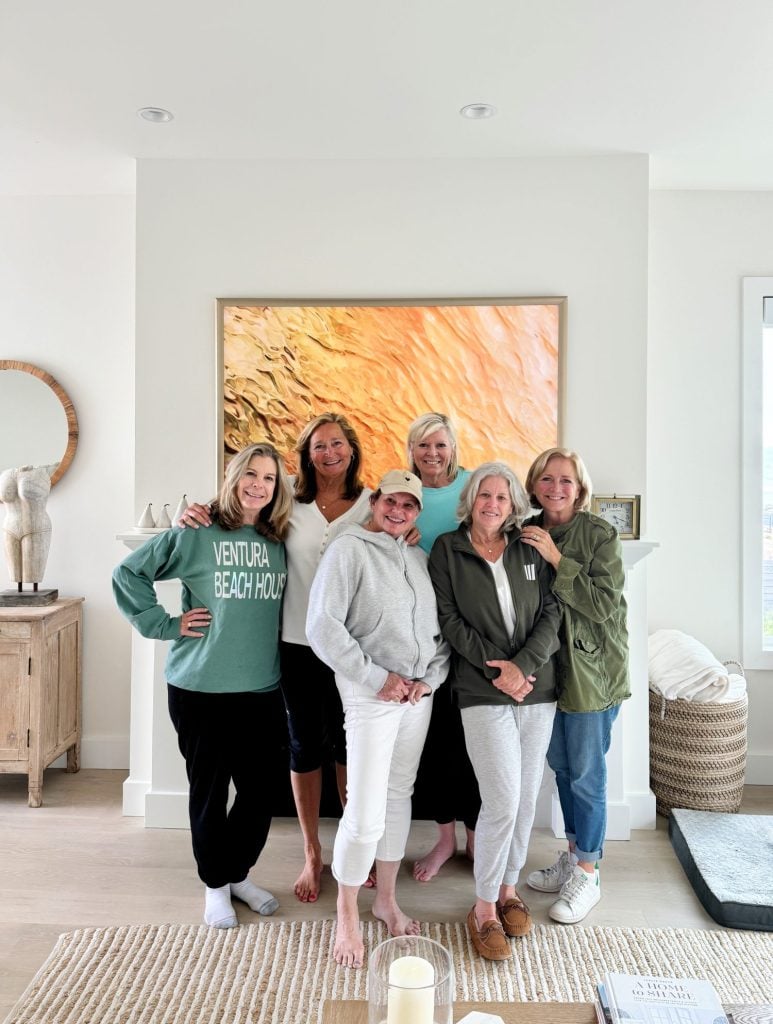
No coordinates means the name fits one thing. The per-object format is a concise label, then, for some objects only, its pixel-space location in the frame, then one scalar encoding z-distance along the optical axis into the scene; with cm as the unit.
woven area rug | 206
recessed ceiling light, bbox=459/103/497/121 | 279
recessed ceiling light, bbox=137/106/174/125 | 283
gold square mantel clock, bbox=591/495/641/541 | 321
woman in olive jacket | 243
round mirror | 372
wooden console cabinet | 332
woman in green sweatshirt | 237
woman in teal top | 258
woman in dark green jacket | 227
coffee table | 140
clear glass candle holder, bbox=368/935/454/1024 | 120
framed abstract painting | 326
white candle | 120
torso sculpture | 351
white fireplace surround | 315
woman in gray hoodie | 221
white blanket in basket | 325
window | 361
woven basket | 323
